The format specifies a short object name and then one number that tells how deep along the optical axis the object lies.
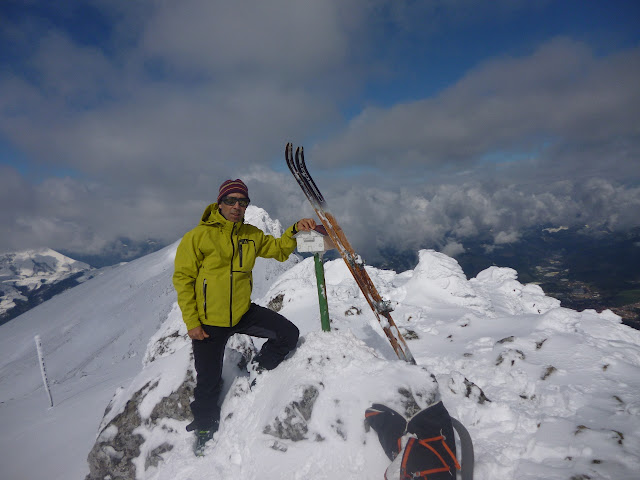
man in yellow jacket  4.22
